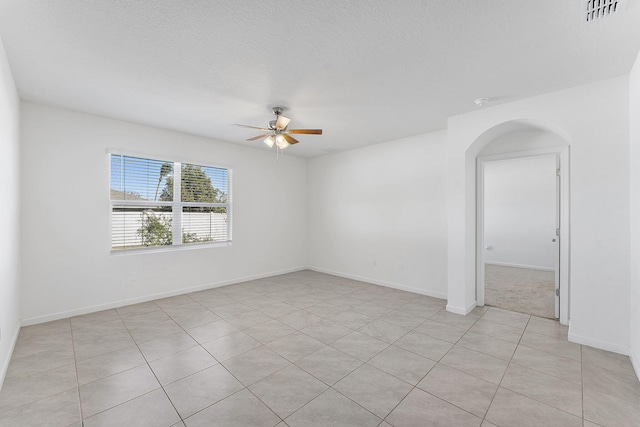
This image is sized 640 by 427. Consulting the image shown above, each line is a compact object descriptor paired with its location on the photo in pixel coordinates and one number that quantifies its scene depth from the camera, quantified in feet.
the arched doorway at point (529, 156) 10.84
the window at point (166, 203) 13.21
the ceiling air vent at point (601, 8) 5.68
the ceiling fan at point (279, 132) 10.66
